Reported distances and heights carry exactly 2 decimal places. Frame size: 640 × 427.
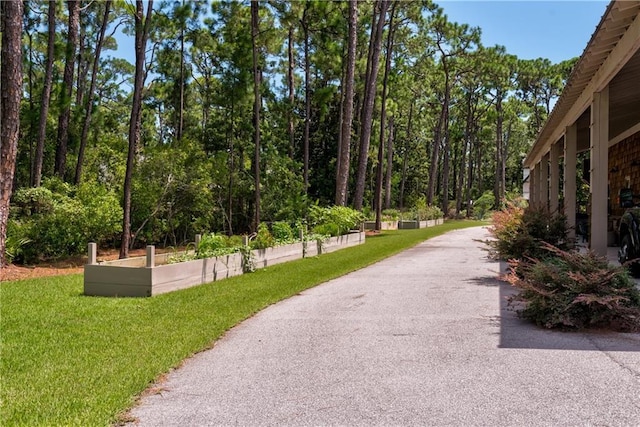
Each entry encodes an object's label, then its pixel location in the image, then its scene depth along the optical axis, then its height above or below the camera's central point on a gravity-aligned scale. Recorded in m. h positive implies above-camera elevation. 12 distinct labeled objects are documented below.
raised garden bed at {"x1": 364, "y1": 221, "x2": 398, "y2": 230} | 26.44 -0.17
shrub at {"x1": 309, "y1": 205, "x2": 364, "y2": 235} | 16.80 +0.12
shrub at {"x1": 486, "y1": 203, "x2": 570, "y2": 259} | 9.54 -0.18
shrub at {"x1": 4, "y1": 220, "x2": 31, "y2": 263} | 11.68 -0.56
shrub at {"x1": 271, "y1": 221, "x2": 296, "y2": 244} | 12.93 -0.32
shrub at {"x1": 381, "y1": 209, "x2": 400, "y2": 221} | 29.01 +0.39
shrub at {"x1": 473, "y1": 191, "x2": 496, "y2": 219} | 44.20 +1.66
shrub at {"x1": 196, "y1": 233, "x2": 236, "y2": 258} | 9.35 -0.51
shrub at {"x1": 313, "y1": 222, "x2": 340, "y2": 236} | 15.73 -0.25
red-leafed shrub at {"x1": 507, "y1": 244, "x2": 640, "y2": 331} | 5.03 -0.69
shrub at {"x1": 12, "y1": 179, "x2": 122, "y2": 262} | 13.23 -0.06
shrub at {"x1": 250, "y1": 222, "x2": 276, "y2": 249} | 11.24 -0.43
